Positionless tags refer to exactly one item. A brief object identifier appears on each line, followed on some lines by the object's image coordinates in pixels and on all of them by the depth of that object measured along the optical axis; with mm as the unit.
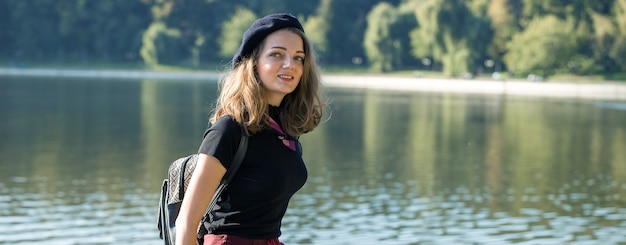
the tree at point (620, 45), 69812
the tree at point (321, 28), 91188
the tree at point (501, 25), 79250
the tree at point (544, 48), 72250
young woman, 2965
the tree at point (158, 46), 96938
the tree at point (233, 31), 96938
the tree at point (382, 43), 83312
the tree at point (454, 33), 74750
